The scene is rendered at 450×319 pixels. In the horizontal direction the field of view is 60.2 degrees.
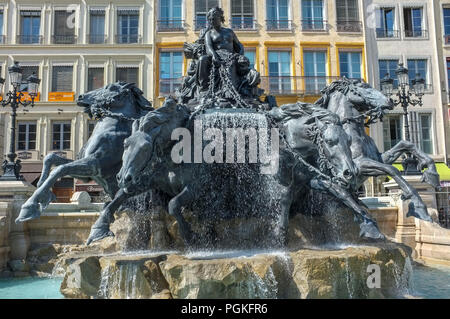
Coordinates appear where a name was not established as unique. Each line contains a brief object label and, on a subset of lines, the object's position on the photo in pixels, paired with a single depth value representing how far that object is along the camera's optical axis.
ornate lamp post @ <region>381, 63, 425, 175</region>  13.10
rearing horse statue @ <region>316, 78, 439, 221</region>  6.76
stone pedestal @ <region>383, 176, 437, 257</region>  9.07
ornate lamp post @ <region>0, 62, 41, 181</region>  10.28
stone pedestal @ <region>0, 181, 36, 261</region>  8.33
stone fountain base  4.12
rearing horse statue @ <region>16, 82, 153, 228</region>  5.63
